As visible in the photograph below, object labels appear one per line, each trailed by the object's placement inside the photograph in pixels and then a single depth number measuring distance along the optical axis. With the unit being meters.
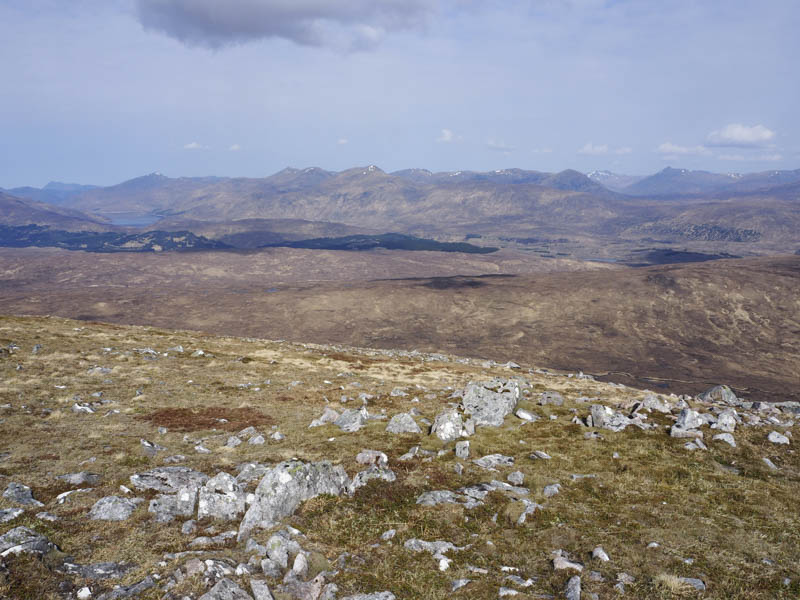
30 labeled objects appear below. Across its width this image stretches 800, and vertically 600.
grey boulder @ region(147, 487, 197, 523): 16.59
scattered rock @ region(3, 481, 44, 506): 16.34
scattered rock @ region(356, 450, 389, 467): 22.39
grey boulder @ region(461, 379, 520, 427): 30.39
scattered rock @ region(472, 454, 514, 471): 22.61
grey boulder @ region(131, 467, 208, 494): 18.60
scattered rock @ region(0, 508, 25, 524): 14.62
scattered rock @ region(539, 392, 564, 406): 36.40
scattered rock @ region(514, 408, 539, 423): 31.02
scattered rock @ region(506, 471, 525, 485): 20.42
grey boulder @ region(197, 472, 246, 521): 16.81
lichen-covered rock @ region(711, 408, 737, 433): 26.72
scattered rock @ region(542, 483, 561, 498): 19.22
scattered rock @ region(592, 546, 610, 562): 14.02
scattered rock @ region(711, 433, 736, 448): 24.72
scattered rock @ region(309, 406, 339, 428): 29.86
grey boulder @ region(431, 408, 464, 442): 26.77
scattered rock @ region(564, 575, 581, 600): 12.10
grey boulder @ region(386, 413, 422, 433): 28.12
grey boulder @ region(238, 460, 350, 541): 16.02
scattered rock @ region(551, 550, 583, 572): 13.54
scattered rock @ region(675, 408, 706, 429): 27.17
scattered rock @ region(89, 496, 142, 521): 16.12
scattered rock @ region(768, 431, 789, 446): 24.87
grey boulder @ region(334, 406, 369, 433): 28.58
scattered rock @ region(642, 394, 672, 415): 31.64
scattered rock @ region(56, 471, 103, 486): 18.80
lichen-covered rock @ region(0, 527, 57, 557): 12.47
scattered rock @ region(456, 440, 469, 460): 23.62
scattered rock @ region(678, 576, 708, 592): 12.55
